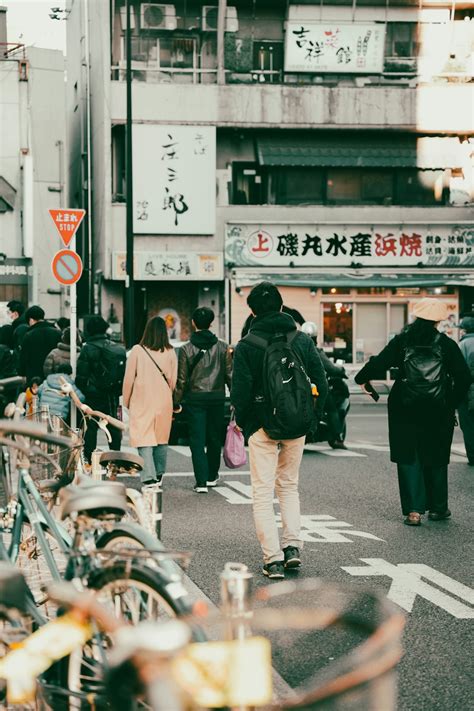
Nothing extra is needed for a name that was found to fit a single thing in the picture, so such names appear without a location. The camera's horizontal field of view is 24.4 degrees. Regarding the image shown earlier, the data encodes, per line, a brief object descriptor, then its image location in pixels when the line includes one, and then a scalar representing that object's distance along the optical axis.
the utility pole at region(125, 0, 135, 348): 25.55
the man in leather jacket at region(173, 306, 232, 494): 10.41
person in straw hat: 8.46
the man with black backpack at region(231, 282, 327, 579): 6.68
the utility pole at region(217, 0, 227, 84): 28.66
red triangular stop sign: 13.01
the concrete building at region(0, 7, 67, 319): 34.09
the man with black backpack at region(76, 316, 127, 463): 11.14
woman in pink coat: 9.58
